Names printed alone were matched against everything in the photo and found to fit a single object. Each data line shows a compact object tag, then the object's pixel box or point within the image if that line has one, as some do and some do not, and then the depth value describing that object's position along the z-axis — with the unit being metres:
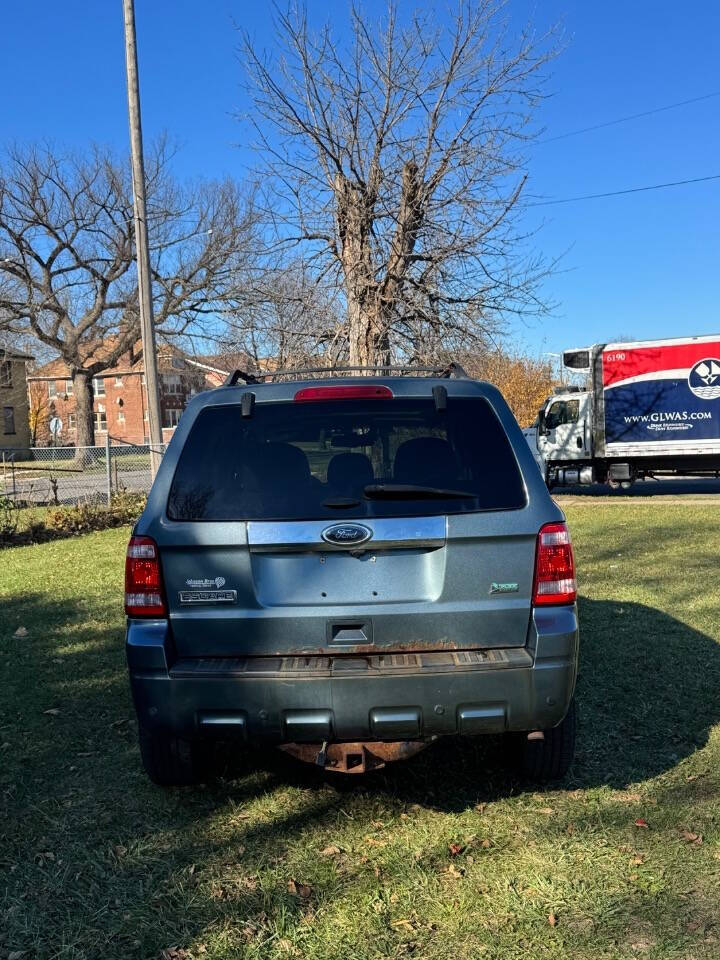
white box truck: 18.64
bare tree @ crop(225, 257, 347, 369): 13.99
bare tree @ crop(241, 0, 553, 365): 12.87
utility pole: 13.19
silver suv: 2.97
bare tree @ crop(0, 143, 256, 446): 36.22
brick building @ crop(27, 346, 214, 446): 68.00
